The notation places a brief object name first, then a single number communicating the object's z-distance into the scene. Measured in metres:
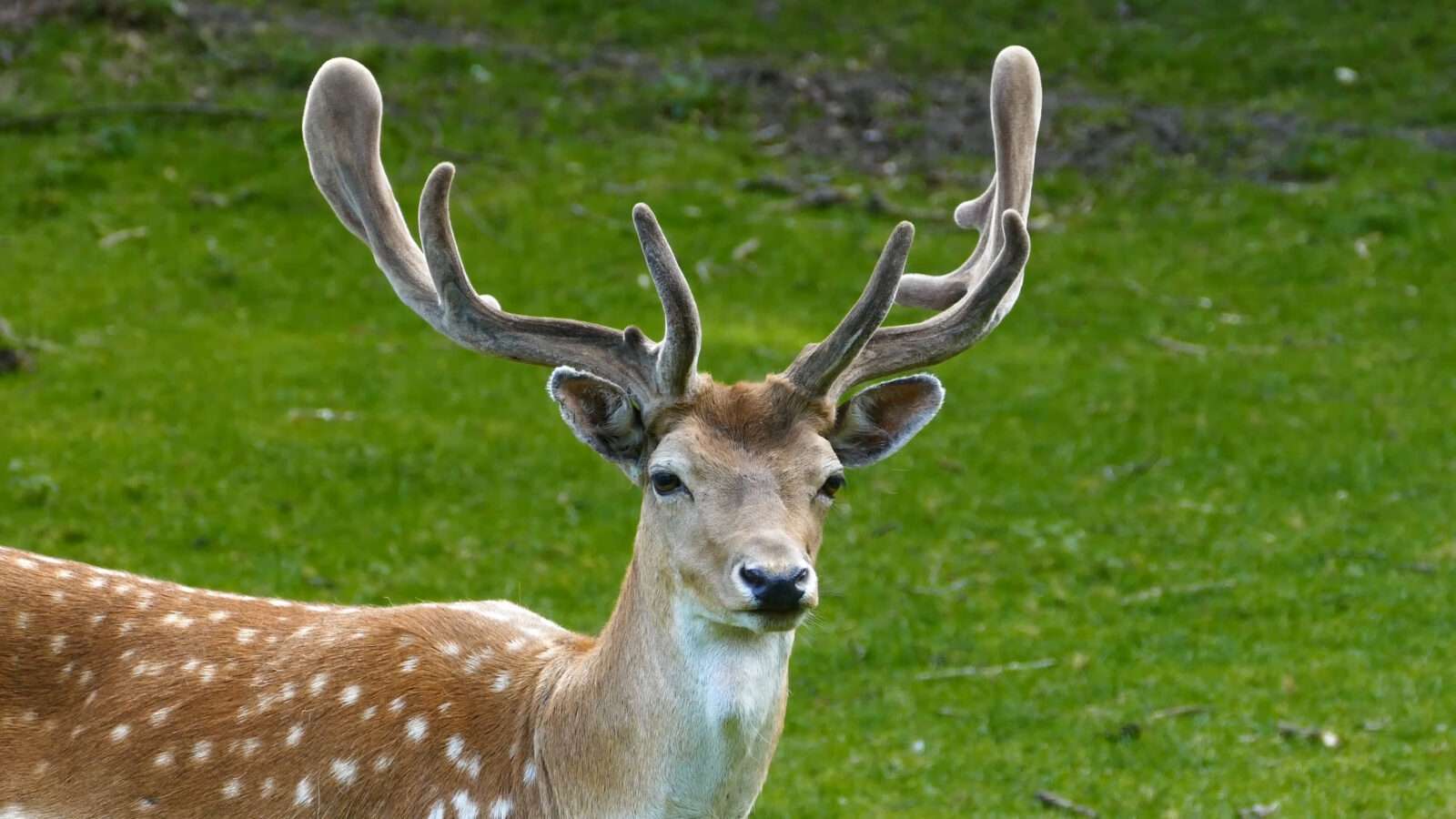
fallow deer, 9.44
